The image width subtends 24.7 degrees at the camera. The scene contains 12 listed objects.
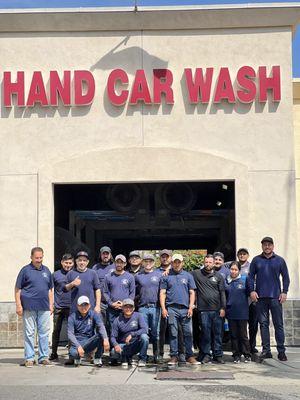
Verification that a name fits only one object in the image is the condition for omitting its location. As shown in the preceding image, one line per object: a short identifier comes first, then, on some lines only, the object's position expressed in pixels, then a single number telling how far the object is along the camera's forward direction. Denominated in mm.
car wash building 12859
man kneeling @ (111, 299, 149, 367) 10172
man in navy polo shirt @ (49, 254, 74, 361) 11328
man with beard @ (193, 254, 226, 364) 10609
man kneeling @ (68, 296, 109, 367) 10297
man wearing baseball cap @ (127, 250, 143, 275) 11257
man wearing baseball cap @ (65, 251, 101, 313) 10812
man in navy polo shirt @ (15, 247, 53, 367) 10609
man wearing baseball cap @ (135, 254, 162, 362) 10812
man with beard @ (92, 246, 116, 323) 11352
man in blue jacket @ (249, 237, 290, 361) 10727
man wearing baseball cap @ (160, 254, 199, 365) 10452
